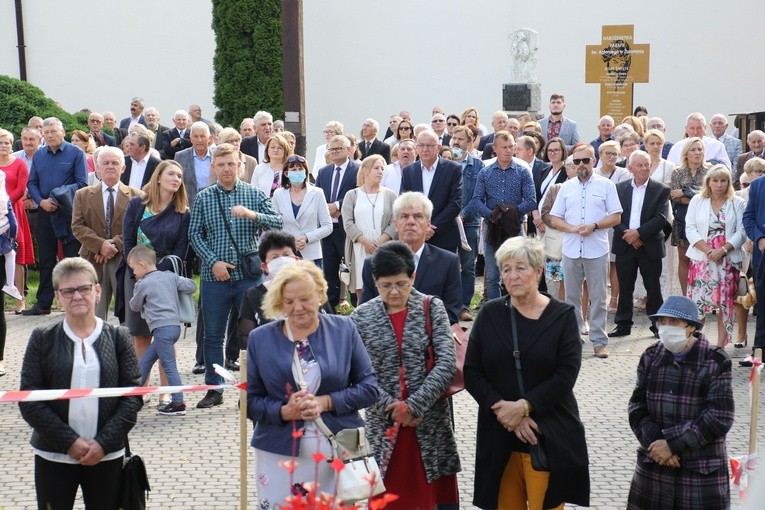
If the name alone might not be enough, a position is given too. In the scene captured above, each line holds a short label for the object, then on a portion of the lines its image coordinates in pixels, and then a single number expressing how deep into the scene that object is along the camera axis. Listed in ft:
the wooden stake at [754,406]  20.70
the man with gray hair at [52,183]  44.73
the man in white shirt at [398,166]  42.91
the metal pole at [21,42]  95.55
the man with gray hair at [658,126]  53.36
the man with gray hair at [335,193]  42.37
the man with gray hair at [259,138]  50.88
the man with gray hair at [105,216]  35.60
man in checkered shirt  30.78
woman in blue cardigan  18.28
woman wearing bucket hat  19.24
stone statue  81.41
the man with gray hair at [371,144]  58.44
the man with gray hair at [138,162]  41.65
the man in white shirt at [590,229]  37.76
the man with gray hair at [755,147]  52.43
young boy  29.89
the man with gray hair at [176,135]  62.23
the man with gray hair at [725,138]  55.31
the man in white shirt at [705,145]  48.44
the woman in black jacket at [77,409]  18.80
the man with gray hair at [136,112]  71.92
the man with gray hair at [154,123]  65.00
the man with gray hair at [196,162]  42.16
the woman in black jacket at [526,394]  19.29
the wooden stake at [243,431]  19.51
